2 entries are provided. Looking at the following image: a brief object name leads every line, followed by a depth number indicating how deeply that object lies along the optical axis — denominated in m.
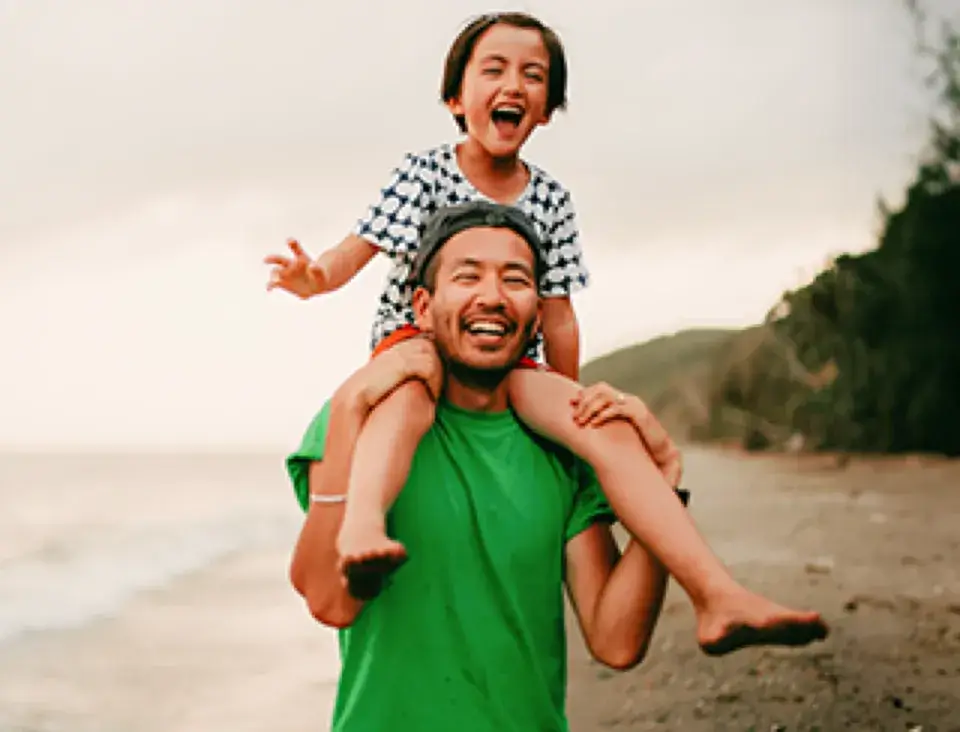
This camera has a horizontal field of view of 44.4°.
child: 1.31
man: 1.43
